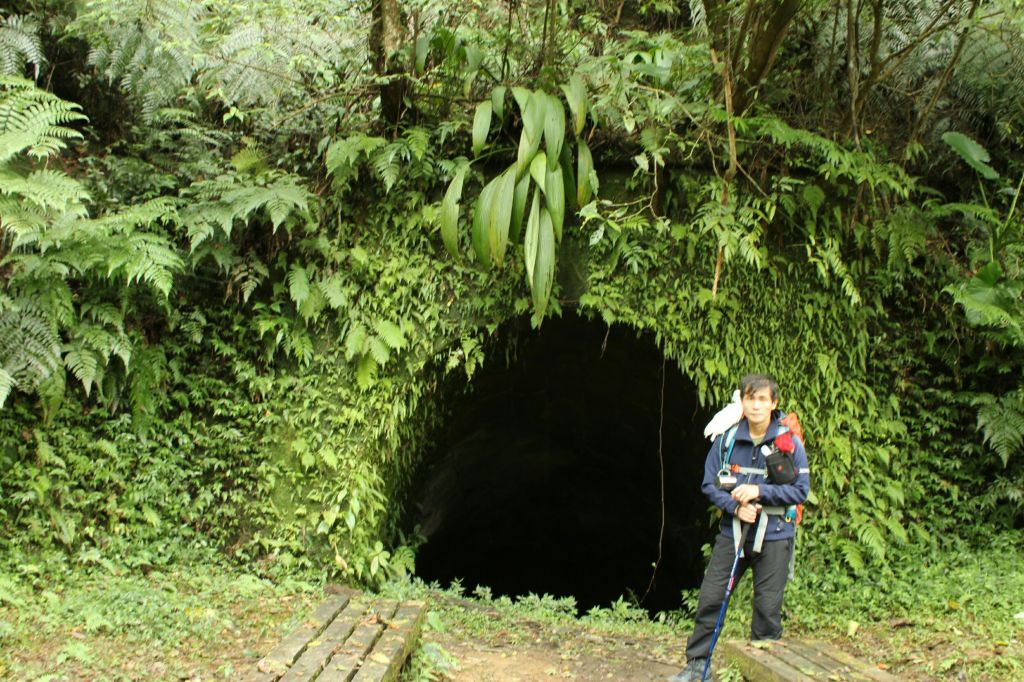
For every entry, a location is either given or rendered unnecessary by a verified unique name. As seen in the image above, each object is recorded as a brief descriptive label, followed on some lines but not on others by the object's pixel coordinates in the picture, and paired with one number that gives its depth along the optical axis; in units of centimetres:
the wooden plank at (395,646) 326
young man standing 402
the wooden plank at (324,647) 317
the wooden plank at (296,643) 317
